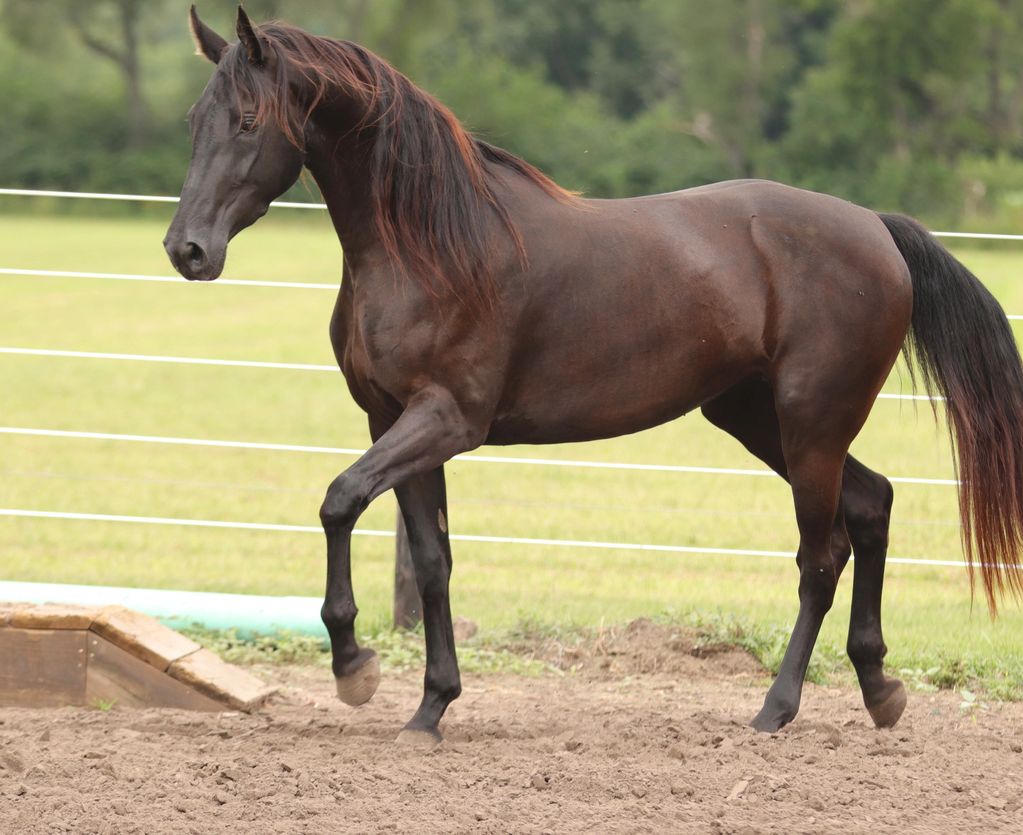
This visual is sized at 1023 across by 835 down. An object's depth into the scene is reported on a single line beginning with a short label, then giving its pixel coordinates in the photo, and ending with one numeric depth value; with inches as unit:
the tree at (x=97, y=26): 3184.1
